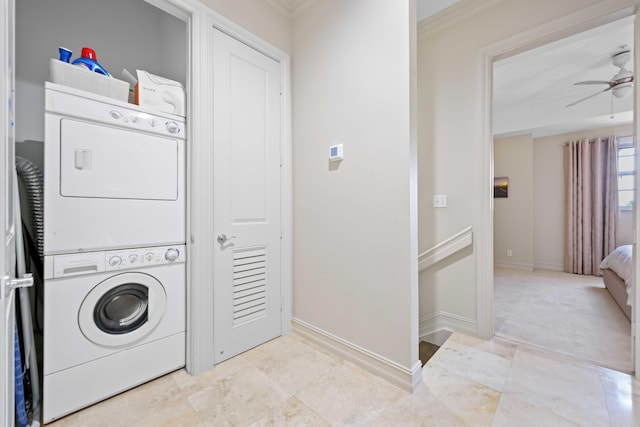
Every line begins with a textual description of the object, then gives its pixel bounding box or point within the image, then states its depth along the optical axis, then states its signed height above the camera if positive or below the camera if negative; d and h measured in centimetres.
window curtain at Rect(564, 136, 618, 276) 452 +18
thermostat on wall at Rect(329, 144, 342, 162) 193 +45
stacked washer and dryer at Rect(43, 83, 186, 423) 135 -19
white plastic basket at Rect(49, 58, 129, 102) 141 +76
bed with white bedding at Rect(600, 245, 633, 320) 284 -77
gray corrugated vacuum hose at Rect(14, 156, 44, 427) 130 -16
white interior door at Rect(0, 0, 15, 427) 61 +6
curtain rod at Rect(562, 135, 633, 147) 452 +131
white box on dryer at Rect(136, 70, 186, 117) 166 +79
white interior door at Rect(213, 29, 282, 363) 185 +13
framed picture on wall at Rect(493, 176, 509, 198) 539 +55
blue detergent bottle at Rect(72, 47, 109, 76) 153 +90
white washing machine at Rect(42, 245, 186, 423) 135 -63
